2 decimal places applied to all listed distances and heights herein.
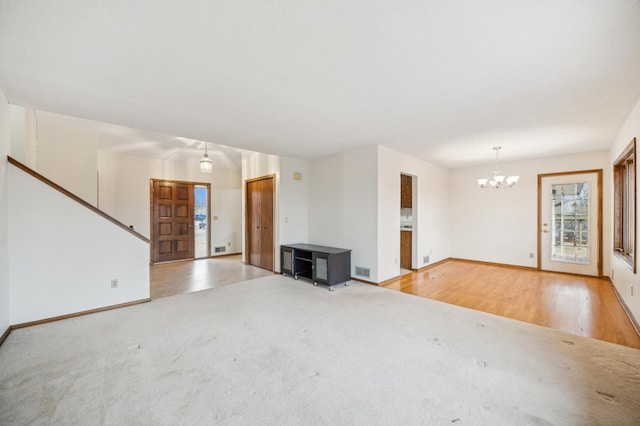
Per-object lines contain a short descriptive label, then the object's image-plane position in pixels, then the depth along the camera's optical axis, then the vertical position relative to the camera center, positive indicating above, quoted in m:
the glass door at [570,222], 5.06 -0.22
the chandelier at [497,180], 4.70 +0.59
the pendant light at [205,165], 5.21 +0.95
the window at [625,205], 3.16 +0.09
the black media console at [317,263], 4.39 -0.92
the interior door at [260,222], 5.68 -0.21
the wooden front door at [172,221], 6.59 -0.22
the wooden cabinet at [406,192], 5.95 +0.46
